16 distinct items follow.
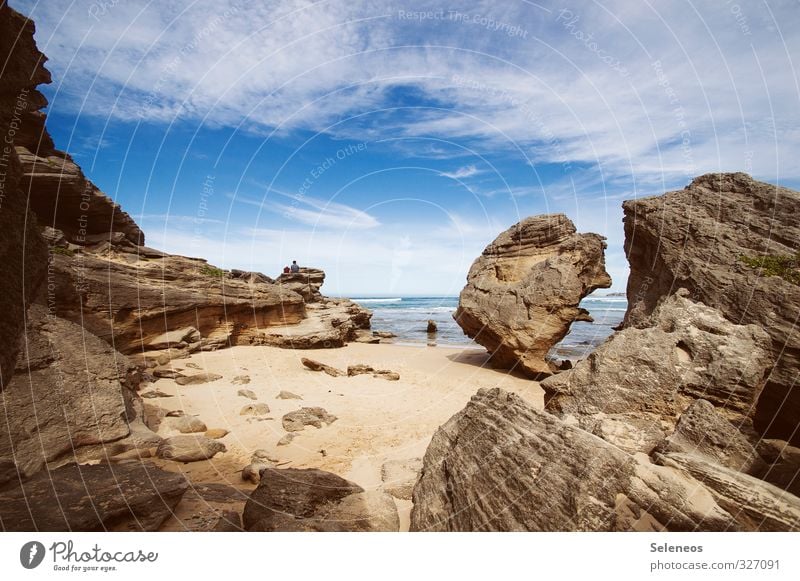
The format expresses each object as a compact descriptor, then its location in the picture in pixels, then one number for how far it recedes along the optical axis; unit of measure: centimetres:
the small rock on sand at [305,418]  853
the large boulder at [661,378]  554
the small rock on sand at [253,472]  597
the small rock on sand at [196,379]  1161
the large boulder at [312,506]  423
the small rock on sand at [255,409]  934
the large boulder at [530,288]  1518
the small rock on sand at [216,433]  782
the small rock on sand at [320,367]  1456
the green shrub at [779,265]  720
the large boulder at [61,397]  551
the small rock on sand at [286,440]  763
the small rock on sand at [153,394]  990
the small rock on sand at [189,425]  789
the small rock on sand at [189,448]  649
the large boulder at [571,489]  314
